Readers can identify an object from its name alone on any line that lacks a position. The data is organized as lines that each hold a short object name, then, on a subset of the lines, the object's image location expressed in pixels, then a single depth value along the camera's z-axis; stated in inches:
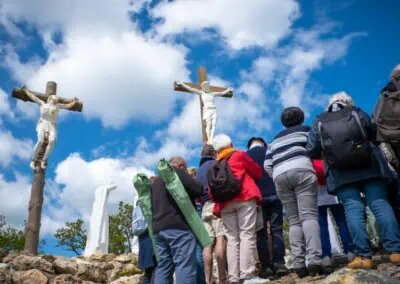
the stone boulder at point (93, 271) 293.6
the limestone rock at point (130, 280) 268.5
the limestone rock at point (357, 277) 110.6
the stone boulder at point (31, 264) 278.2
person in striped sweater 154.4
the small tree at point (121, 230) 1025.5
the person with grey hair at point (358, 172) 138.9
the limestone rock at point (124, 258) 327.0
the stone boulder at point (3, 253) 289.7
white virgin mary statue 408.2
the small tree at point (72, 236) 1100.5
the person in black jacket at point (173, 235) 147.9
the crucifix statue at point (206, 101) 422.9
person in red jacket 158.2
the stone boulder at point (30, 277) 258.2
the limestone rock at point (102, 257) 341.5
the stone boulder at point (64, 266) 288.4
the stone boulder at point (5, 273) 250.0
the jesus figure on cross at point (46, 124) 407.2
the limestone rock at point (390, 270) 127.1
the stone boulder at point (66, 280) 267.3
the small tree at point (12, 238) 1079.0
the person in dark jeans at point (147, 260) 175.9
